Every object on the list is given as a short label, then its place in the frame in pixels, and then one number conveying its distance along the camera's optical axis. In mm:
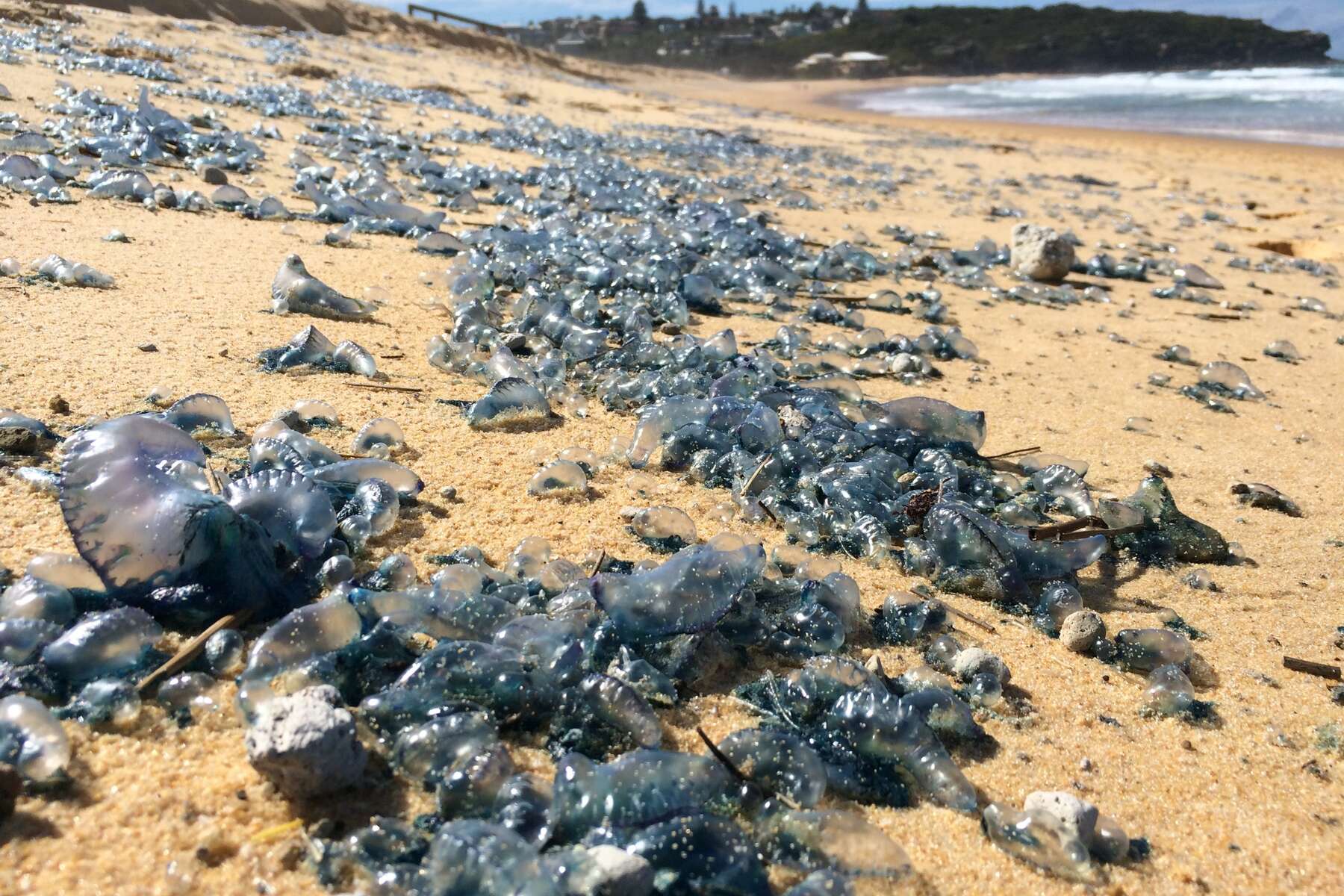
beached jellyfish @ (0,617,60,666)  296
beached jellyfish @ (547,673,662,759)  302
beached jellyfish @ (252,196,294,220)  828
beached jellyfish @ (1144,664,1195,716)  360
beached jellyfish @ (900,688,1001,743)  332
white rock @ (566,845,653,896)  250
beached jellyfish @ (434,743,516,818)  276
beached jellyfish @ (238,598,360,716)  295
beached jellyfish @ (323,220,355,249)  796
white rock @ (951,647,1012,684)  359
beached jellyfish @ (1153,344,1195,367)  801
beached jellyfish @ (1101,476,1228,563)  469
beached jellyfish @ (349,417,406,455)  455
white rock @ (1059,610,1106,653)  388
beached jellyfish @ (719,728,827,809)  296
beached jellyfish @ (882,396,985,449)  538
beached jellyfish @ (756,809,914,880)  277
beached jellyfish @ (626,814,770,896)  261
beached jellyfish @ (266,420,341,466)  424
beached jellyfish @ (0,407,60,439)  402
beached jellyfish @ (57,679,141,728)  284
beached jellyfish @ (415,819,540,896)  248
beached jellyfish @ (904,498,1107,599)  418
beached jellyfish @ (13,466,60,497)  376
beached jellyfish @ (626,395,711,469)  496
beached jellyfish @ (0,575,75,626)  306
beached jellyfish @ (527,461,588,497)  445
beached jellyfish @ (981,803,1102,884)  289
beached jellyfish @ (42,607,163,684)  295
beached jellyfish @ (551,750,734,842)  273
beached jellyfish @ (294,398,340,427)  470
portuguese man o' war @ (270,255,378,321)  612
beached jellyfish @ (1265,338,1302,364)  847
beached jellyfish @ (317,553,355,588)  353
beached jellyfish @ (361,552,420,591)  356
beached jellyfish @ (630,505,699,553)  423
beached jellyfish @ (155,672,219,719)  293
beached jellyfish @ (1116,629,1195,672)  381
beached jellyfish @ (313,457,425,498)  406
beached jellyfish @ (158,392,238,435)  435
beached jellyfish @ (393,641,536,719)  306
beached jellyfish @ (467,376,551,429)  500
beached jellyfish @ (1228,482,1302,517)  535
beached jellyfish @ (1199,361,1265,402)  727
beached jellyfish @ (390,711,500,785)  285
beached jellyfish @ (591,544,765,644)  342
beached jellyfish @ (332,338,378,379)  540
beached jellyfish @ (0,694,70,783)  265
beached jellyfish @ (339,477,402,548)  380
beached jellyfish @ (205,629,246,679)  307
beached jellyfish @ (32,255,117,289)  579
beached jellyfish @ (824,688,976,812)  308
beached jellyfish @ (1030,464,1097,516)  492
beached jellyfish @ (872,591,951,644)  379
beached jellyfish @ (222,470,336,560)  353
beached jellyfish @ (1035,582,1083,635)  403
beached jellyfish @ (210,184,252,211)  841
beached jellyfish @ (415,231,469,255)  818
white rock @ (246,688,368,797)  267
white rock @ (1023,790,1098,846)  295
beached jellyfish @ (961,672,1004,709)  350
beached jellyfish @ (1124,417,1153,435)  634
